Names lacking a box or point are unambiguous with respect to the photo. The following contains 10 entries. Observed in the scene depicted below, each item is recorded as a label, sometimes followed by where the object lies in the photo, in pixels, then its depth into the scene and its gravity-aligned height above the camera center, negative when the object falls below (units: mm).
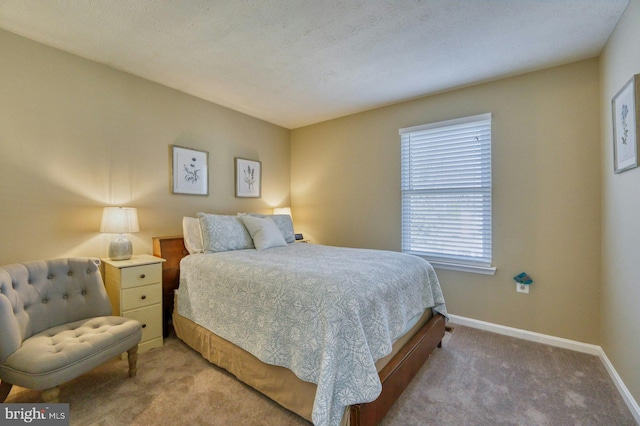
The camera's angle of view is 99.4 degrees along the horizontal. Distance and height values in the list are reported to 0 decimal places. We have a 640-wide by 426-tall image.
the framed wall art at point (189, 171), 3000 +488
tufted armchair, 1470 -762
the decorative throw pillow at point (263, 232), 2844 -211
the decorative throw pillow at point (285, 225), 3338 -152
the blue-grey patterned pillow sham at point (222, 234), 2625 -209
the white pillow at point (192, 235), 2715 -224
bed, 1349 -683
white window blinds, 2846 +231
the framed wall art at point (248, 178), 3654 +491
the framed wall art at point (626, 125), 1623 +575
